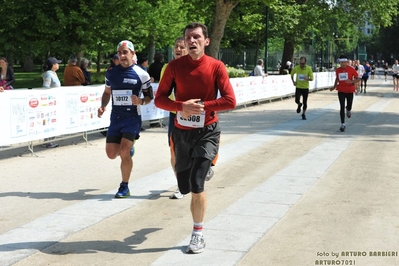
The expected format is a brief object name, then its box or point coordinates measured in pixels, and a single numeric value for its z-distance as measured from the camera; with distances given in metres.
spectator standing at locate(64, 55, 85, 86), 16.48
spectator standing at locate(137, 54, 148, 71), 15.53
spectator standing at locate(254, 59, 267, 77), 27.61
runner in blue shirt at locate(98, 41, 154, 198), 8.68
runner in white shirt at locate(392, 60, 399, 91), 40.97
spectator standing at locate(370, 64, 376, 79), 68.65
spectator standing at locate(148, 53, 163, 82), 16.75
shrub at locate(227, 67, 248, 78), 40.06
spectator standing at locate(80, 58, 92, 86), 18.30
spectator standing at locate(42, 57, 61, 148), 14.23
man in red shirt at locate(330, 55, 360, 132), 16.91
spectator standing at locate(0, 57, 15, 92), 14.71
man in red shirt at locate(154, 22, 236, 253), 6.09
